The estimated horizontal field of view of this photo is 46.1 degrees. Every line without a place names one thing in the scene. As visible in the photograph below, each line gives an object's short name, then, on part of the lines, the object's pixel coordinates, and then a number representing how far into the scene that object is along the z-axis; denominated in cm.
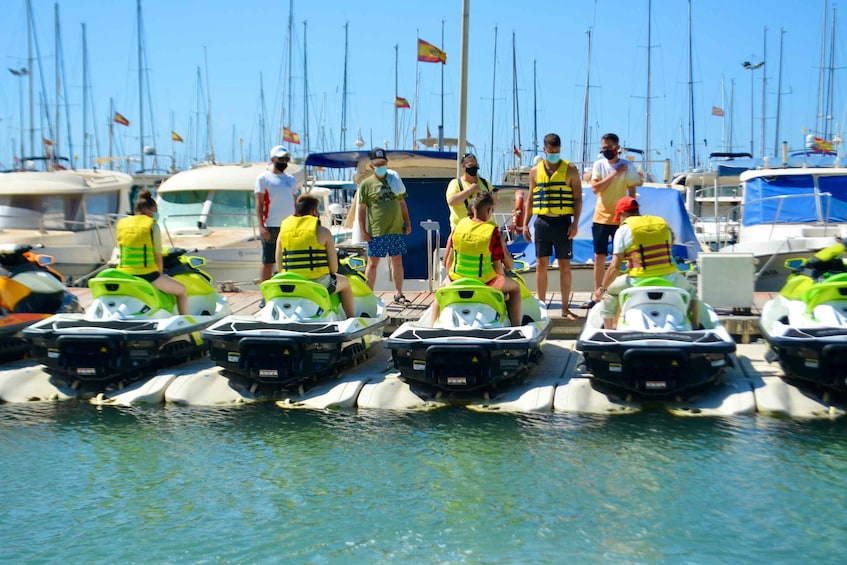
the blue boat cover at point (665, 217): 1501
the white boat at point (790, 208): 1502
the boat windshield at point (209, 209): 1991
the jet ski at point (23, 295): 1152
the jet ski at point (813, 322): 891
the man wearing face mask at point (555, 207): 1134
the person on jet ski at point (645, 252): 973
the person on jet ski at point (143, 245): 1084
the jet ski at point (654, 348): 901
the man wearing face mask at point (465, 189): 1148
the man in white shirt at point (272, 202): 1235
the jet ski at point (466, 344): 944
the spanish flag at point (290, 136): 3825
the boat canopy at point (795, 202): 1587
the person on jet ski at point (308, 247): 1048
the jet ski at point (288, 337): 990
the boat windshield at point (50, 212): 1922
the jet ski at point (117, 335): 1027
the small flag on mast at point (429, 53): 1808
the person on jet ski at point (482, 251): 985
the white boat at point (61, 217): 1868
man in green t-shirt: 1230
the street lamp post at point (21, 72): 3800
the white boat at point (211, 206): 1844
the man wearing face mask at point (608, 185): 1151
